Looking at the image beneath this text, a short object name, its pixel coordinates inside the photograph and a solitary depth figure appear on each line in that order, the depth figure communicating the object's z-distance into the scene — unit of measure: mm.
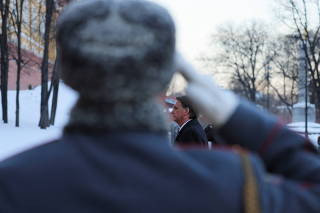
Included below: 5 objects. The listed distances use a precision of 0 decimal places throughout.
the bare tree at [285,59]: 44012
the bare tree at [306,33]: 32625
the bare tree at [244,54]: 48500
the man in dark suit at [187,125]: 6562
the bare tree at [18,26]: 26816
